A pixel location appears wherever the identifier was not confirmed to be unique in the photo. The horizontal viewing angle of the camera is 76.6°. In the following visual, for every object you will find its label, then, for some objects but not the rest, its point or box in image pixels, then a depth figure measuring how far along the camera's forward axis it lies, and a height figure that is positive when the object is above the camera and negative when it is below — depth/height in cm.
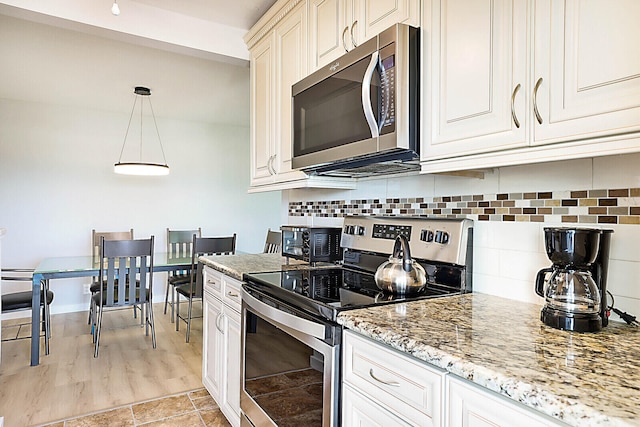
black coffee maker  99 -17
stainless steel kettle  140 -22
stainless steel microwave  133 +39
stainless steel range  124 -34
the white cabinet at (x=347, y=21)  143 +75
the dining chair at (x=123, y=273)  326 -53
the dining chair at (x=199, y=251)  361 -38
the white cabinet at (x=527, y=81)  86 +33
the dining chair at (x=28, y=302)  311 -74
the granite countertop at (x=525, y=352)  64 -29
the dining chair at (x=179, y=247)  425 -44
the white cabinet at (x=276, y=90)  208 +69
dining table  296 -50
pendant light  372 +39
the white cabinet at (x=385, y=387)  88 -43
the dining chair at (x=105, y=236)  409 -29
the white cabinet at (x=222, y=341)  193 -68
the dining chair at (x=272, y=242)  395 -32
